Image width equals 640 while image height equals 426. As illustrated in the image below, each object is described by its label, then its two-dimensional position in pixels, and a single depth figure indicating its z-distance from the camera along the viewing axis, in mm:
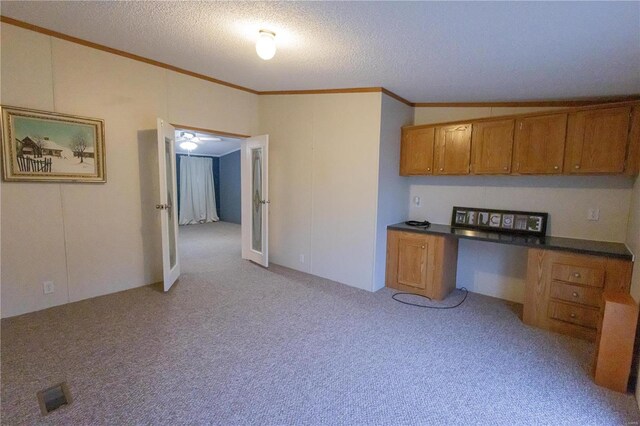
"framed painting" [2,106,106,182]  2703
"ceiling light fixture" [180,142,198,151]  7709
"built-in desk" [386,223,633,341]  2615
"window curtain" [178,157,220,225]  8953
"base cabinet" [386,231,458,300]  3531
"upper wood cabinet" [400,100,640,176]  2725
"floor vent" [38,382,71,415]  1785
